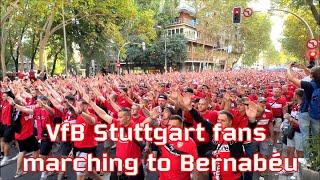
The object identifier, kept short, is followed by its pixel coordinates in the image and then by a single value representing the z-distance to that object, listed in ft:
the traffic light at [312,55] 61.05
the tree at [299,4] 54.35
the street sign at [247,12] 71.39
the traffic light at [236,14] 71.97
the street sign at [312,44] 61.41
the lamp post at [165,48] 175.37
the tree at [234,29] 184.96
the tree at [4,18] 68.59
